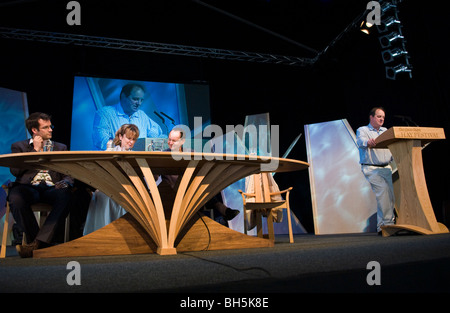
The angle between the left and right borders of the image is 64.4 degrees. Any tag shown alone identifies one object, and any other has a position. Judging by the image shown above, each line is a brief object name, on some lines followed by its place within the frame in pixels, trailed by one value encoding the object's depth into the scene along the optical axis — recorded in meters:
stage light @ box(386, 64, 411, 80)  4.74
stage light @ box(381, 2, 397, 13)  4.84
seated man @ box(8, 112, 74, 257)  2.61
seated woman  3.58
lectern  3.06
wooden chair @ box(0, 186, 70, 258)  2.82
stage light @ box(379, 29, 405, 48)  4.85
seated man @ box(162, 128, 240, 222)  3.44
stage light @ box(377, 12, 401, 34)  4.82
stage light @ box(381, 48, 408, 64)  4.82
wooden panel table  2.32
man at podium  4.06
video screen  5.71
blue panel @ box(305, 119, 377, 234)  5.48
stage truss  5.44
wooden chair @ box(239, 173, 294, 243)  3.92
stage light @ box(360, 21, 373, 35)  5.34
